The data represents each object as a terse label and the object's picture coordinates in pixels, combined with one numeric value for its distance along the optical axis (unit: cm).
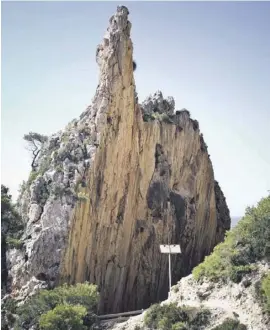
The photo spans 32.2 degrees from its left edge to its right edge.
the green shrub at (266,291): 2819
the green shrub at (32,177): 4461
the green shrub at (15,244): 3794
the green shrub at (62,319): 2960
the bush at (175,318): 2875
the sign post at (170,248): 3806
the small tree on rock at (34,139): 5546
